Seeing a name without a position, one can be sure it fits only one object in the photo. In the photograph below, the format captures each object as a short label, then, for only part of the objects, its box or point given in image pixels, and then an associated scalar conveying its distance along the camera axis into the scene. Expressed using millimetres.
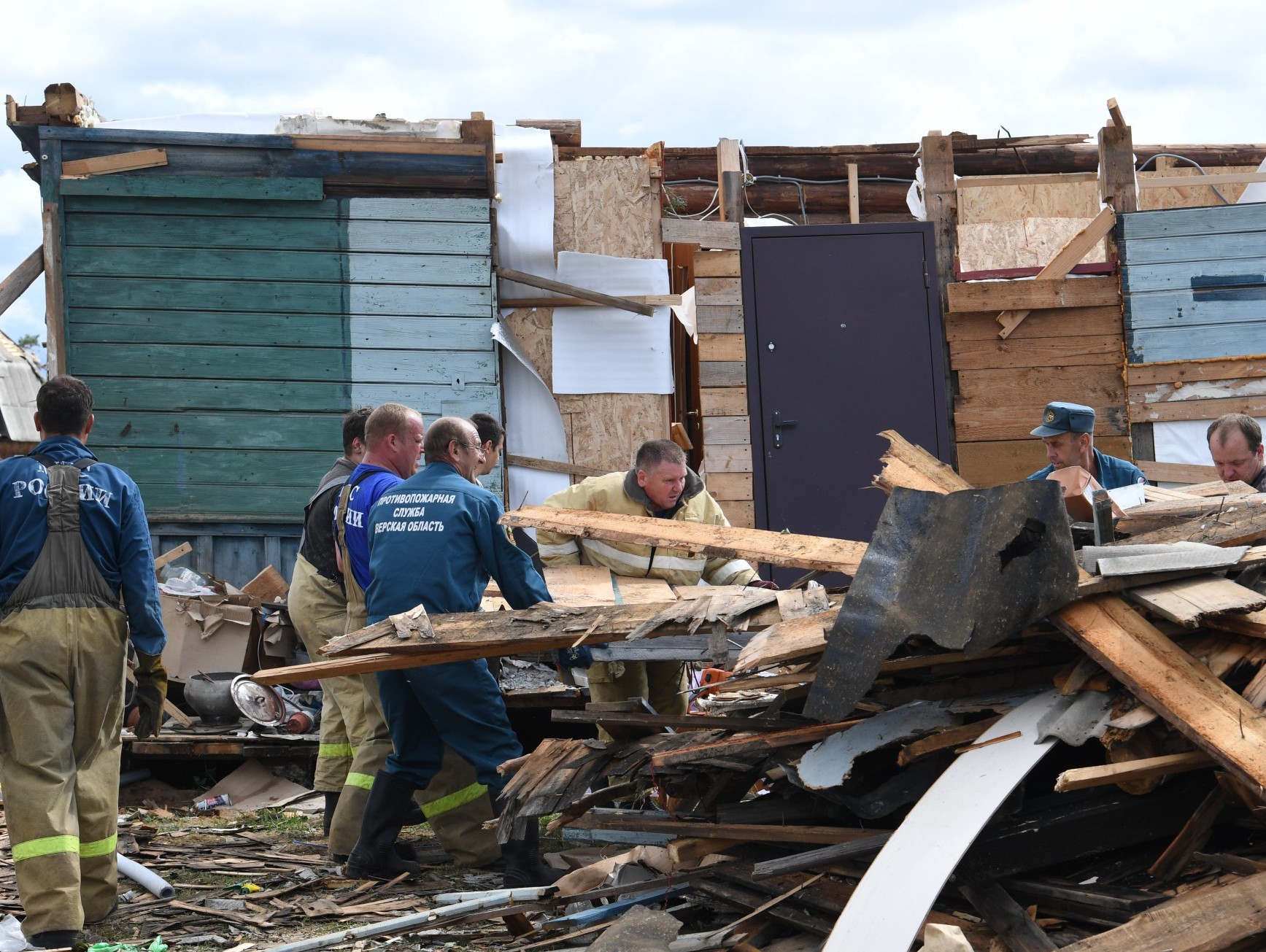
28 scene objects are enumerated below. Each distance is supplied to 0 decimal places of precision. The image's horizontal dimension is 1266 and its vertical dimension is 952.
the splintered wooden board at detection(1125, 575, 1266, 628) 7031
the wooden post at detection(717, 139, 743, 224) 19297
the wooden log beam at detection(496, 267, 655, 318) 18875
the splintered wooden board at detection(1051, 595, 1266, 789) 6398
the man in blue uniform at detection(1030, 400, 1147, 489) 11664
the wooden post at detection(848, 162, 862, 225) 21031
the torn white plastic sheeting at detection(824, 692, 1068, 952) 6414
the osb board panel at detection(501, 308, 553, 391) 19203
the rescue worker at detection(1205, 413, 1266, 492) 11805
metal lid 14508
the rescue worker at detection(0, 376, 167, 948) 9234
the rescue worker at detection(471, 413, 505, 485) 13500
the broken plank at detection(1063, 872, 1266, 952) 6059
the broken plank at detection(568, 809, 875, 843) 8070
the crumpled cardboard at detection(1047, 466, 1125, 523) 9109
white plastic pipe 10289
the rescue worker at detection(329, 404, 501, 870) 10898
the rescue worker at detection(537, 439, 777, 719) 12414
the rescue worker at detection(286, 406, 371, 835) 12211
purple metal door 19016
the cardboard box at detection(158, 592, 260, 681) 15986
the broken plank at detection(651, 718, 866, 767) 8336
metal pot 14898
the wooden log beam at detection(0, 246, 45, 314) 18203
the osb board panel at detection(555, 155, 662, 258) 19141
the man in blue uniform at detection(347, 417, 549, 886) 10258
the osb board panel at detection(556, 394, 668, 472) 19000
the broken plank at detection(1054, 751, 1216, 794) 6629
